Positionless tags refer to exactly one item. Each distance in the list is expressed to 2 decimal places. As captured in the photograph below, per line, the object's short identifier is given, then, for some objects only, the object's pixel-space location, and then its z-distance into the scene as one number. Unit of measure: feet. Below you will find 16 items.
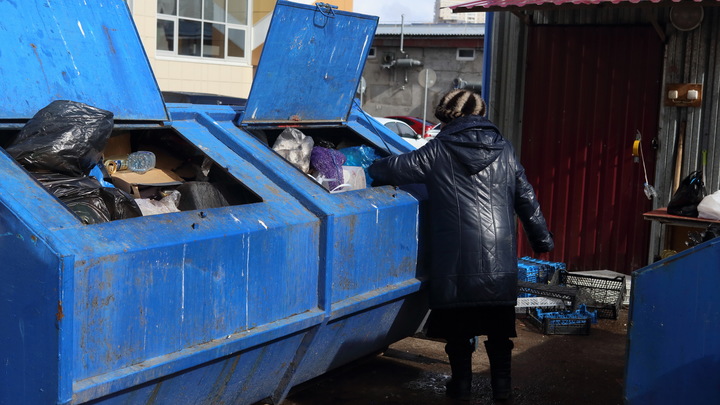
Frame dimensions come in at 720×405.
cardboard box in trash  12.12
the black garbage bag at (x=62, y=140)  10.28
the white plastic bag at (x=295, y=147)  14.12
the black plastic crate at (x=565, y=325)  18.25
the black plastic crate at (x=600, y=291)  19.79
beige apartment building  44.55
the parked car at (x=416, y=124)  71.02
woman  13.29
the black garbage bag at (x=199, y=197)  11.99
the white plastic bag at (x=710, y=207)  17.49
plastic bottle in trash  12.66
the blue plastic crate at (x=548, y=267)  20.63
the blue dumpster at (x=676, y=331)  9.85
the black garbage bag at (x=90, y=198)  9.89
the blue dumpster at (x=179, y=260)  8.53
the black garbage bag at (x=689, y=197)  18.13
